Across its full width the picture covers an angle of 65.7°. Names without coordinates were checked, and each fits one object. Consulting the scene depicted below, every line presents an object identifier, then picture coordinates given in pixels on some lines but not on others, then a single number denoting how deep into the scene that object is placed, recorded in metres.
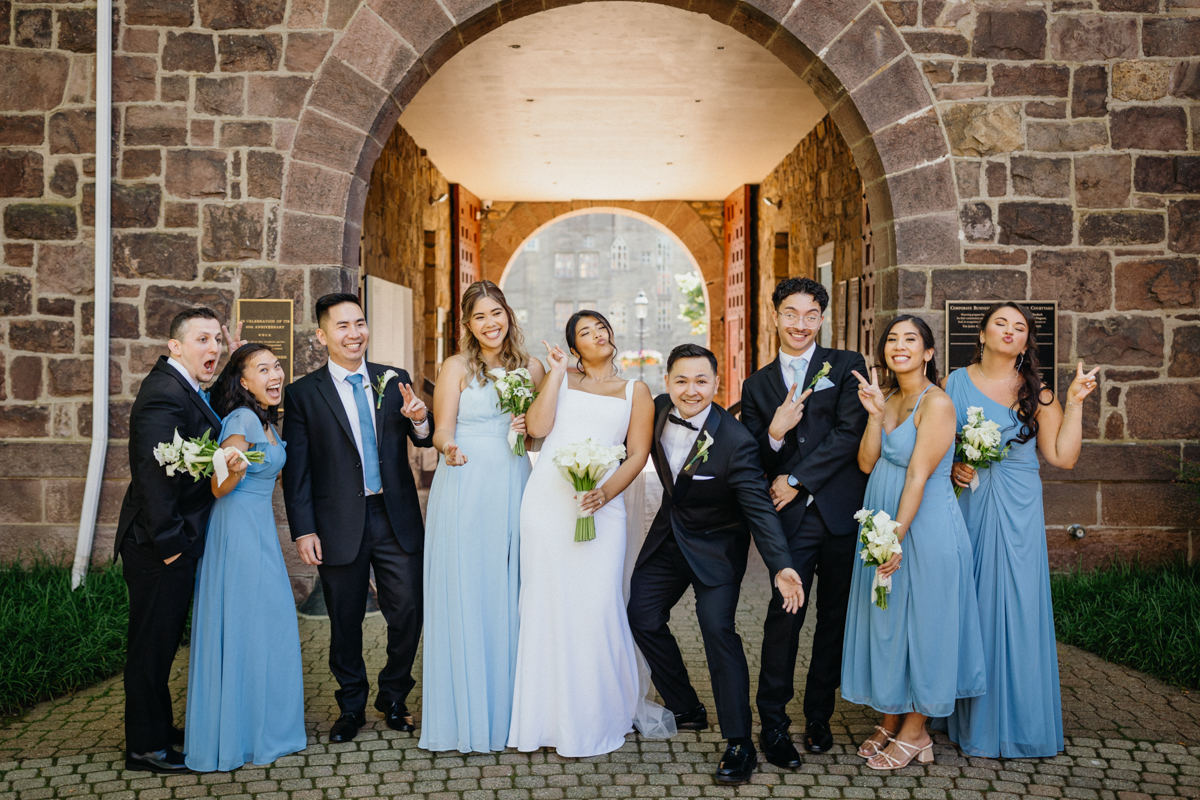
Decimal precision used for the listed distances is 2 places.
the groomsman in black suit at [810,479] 3.66
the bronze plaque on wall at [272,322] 5.56
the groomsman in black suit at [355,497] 3.80
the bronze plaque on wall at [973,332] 5.62
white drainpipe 5.45
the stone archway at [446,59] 5.54
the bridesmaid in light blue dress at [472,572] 3.65
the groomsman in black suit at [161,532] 3.36
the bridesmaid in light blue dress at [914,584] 3.45
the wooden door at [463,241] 14.28
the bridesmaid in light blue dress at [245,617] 3.45
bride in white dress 3.63
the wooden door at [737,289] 14.38
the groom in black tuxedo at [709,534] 3.45
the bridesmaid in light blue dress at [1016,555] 3.58
